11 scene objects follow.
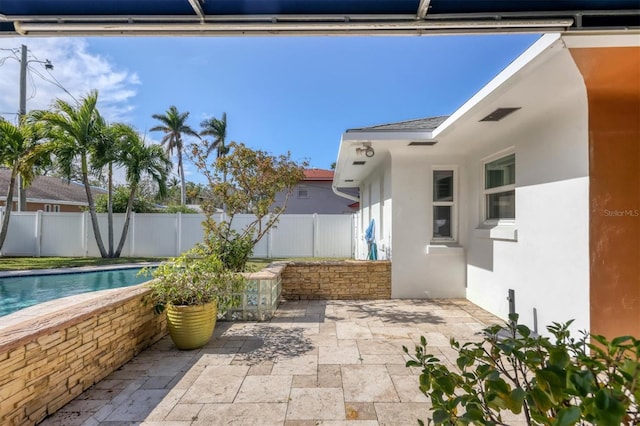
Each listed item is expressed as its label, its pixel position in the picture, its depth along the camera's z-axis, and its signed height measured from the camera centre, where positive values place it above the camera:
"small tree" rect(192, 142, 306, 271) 6.50 +0.77
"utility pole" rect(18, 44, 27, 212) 14.16 +5.58
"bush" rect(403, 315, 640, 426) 0.79 -0.48
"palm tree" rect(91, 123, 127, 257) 12.43 +2.79
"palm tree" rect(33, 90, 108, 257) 11.88 +3.39
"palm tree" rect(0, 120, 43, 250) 11.26 +2.47
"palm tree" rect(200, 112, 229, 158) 27.70 +7.89
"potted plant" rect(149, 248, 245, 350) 4.09 -1.04
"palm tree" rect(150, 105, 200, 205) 26.53 +7.61
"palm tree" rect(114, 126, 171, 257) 12.88 +2.34
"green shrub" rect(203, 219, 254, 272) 6.20 -0.52
